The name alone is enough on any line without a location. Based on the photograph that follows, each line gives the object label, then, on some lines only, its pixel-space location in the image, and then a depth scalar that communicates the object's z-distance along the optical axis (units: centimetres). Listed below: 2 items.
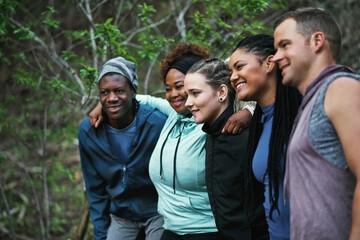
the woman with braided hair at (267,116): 186
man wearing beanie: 311
